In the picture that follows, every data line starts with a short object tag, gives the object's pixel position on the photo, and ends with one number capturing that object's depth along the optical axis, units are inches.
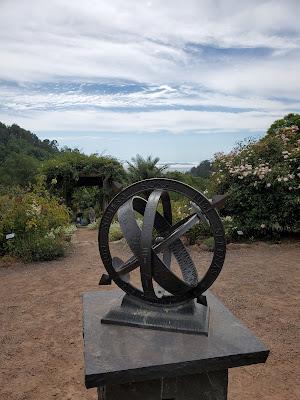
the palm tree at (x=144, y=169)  719.7
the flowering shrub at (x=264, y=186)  357.7
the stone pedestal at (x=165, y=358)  85.4
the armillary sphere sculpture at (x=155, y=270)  98.4
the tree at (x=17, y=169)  969.5
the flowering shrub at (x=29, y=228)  323.6
